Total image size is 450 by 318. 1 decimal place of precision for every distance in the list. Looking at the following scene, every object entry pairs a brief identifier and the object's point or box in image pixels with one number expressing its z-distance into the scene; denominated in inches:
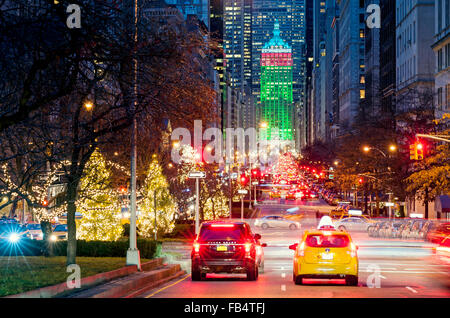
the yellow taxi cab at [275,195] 5487.2
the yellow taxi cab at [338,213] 3033.5
